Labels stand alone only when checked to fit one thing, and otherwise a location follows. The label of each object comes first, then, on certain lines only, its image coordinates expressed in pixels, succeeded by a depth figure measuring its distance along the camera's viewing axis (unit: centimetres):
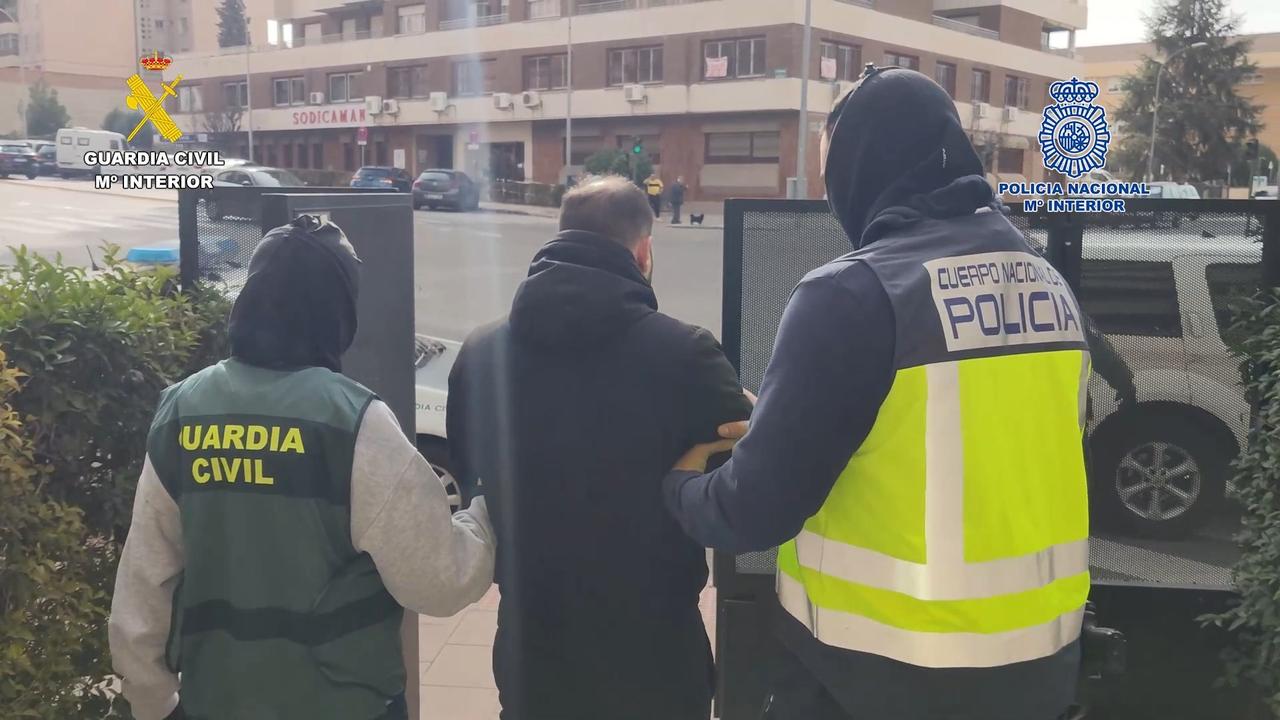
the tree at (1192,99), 5159
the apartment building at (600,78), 4434
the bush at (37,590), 259
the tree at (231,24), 6297
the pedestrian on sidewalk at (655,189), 3722
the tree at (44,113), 5303
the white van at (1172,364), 321
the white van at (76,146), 3897
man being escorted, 223
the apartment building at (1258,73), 6056
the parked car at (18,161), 3928
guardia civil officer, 209
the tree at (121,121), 4850
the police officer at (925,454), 185
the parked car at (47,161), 4053
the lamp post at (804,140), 3316
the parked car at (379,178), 3859
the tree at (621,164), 4297
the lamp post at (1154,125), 4850
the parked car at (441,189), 3778
